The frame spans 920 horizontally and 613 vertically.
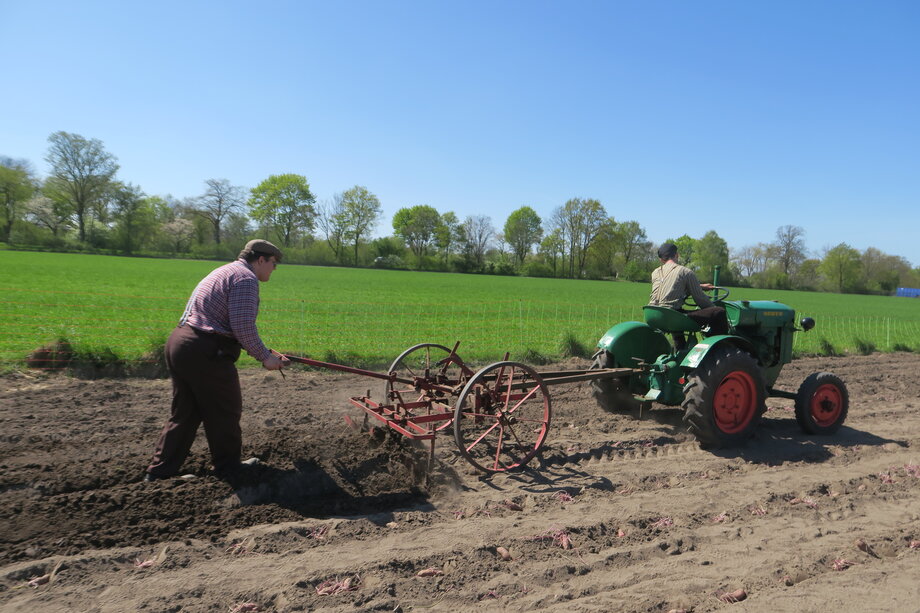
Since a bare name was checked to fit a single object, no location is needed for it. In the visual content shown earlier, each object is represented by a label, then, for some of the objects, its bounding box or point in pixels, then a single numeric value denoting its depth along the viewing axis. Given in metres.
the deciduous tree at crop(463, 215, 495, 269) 81.06
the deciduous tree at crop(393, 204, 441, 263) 81.06
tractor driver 5.52
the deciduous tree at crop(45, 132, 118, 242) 56.62
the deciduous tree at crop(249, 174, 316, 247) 74.57
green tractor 5.26
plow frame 4.44
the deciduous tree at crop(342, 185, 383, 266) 79.19
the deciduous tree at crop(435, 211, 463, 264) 80.44
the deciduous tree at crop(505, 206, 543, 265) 81.81
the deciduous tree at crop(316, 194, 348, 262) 78.56
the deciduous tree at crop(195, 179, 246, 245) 66.94
